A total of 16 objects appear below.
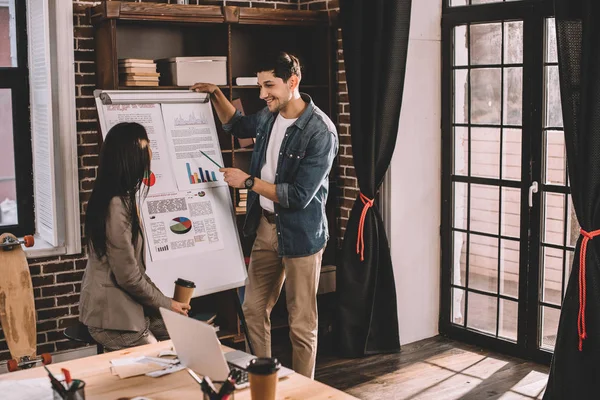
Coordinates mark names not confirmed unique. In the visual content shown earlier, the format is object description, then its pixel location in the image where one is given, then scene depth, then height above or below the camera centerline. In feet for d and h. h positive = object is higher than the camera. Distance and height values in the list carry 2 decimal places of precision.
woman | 10.71 -1.43
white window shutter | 14.62 +0.49
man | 12.97 -1.01
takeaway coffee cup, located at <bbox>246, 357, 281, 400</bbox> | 6.54 -1.96
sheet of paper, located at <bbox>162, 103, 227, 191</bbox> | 13.35 -0.02
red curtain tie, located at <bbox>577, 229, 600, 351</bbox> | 12.72 -2.58
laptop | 6.68 -1.79
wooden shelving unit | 14.56 +2.11
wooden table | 7.39 -2.33
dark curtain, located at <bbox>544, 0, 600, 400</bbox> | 12.51 -0.71
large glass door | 15.11 -0.88
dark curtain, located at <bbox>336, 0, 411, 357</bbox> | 15.85 -0.24
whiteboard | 12.91 -0.85
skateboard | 13.33 -2.64
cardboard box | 15.30 +1.45
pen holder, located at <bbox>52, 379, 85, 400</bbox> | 6.51 -2.05
